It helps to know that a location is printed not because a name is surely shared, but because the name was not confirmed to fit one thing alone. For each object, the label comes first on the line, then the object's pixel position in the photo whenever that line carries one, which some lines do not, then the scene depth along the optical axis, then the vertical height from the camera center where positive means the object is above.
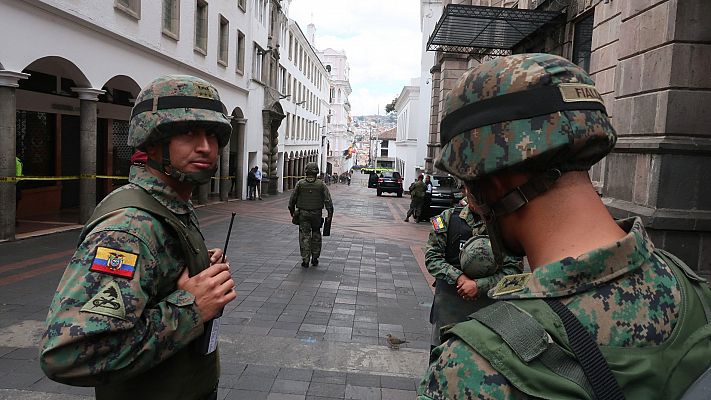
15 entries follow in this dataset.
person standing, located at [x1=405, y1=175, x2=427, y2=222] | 16.98 -1.20
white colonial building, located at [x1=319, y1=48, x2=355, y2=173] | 76.88 +7.49
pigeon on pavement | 5.14 -1.97
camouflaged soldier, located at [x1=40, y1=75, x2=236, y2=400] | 1.48 -0.45
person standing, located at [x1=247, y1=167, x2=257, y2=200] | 23.81 -1.57
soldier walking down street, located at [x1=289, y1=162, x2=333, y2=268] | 9.08 -1.03
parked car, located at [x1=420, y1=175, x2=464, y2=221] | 18.00 -1.50
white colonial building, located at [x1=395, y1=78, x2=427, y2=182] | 37.00 +2.40
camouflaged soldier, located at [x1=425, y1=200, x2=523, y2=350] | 3.43 -0.76
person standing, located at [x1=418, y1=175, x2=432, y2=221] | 17.75 -1.43
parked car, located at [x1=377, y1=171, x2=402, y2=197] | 33.41 -1.72
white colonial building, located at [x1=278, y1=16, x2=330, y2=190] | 34.78 +4.36
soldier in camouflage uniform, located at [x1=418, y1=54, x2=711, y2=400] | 0.91 -0.21
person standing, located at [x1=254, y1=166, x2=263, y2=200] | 24.00 -1.53
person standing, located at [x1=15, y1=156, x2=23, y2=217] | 12.07 -1.37
